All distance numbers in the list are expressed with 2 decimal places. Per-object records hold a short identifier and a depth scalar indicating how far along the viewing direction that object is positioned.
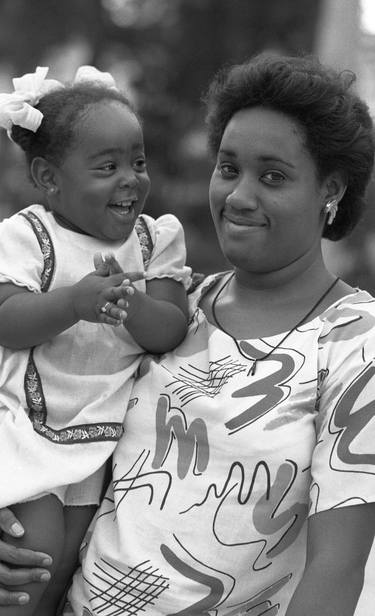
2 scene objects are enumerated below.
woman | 4.47
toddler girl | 4.77
